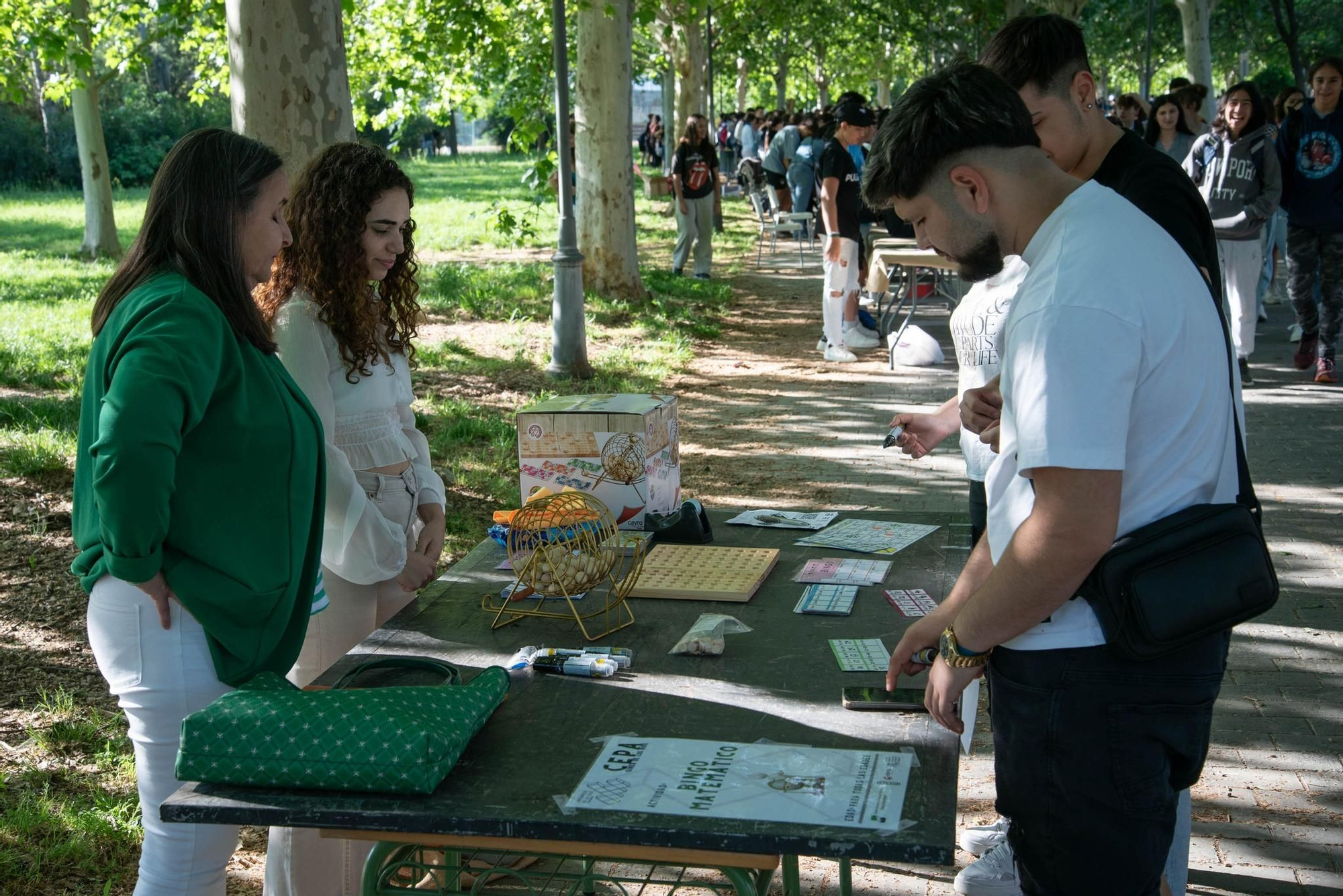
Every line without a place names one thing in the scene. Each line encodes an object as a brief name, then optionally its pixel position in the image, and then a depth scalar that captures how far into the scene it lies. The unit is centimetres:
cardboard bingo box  335
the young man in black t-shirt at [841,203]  1043
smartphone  230
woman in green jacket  229
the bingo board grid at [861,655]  249
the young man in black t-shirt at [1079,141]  263
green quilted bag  198
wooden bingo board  294
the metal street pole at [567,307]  1007
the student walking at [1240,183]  891
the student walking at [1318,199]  870
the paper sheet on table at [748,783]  192
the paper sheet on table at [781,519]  357
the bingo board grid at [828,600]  282
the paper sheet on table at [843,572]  303
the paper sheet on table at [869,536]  332
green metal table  189
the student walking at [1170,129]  1134
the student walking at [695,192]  1570
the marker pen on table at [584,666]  248
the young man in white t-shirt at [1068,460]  177
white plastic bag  1091
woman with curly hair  309
